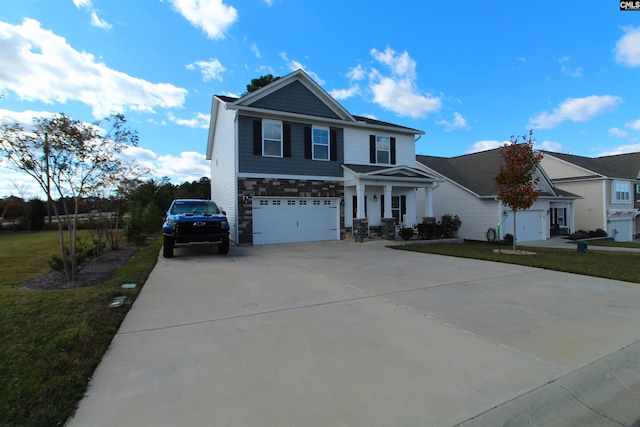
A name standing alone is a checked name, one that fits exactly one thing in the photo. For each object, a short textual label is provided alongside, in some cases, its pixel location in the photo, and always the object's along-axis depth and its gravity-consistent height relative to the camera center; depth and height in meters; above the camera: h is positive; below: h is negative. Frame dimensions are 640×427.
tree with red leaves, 11.90 +1.58
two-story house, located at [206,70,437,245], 13.98 +2.26
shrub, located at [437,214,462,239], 16.84 -0.68
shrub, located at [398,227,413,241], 14.93 -0.88
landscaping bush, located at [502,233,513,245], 17.83 -1.46
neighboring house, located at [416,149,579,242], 18.53 +0.83
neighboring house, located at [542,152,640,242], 24.83 +2.03
